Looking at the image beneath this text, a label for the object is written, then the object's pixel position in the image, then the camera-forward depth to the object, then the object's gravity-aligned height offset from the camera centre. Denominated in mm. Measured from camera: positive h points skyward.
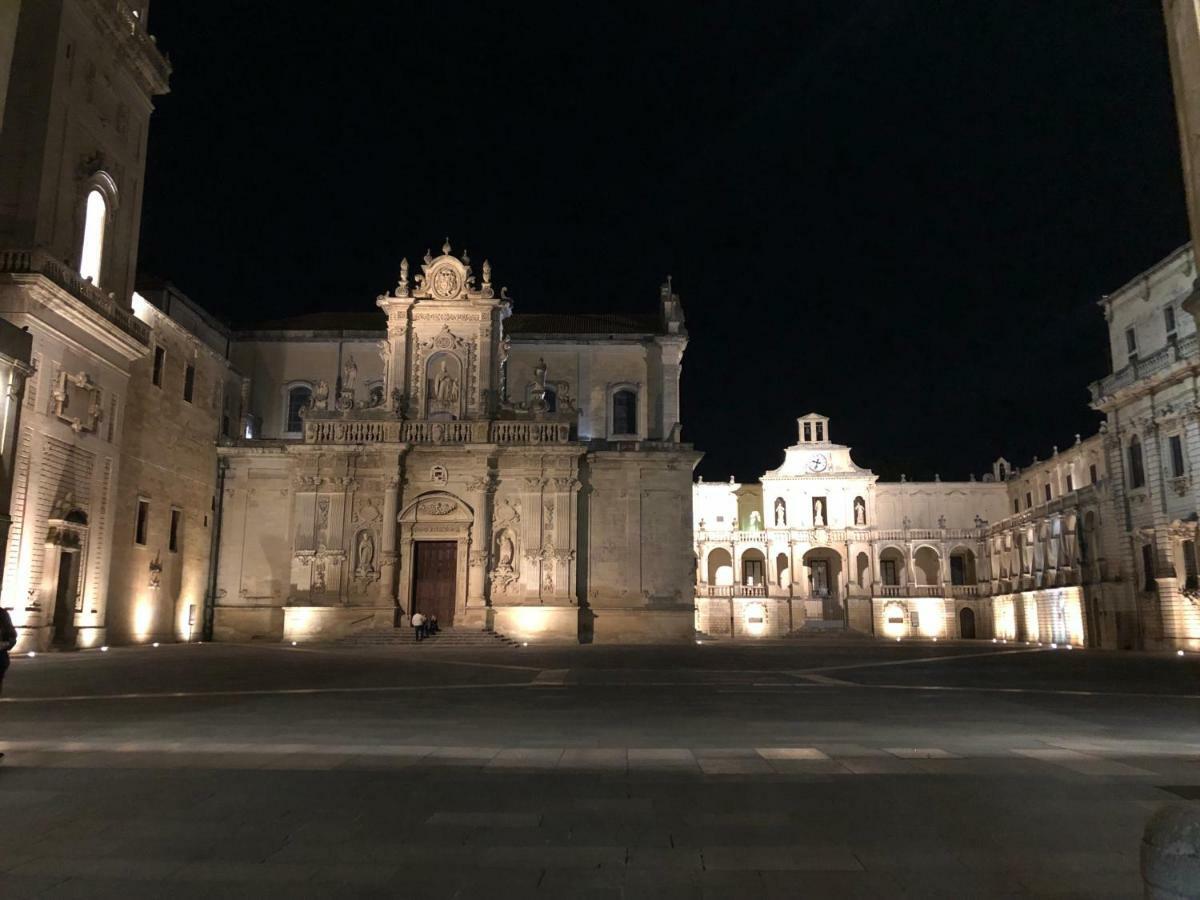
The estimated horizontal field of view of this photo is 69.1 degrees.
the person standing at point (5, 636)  8070 -363
